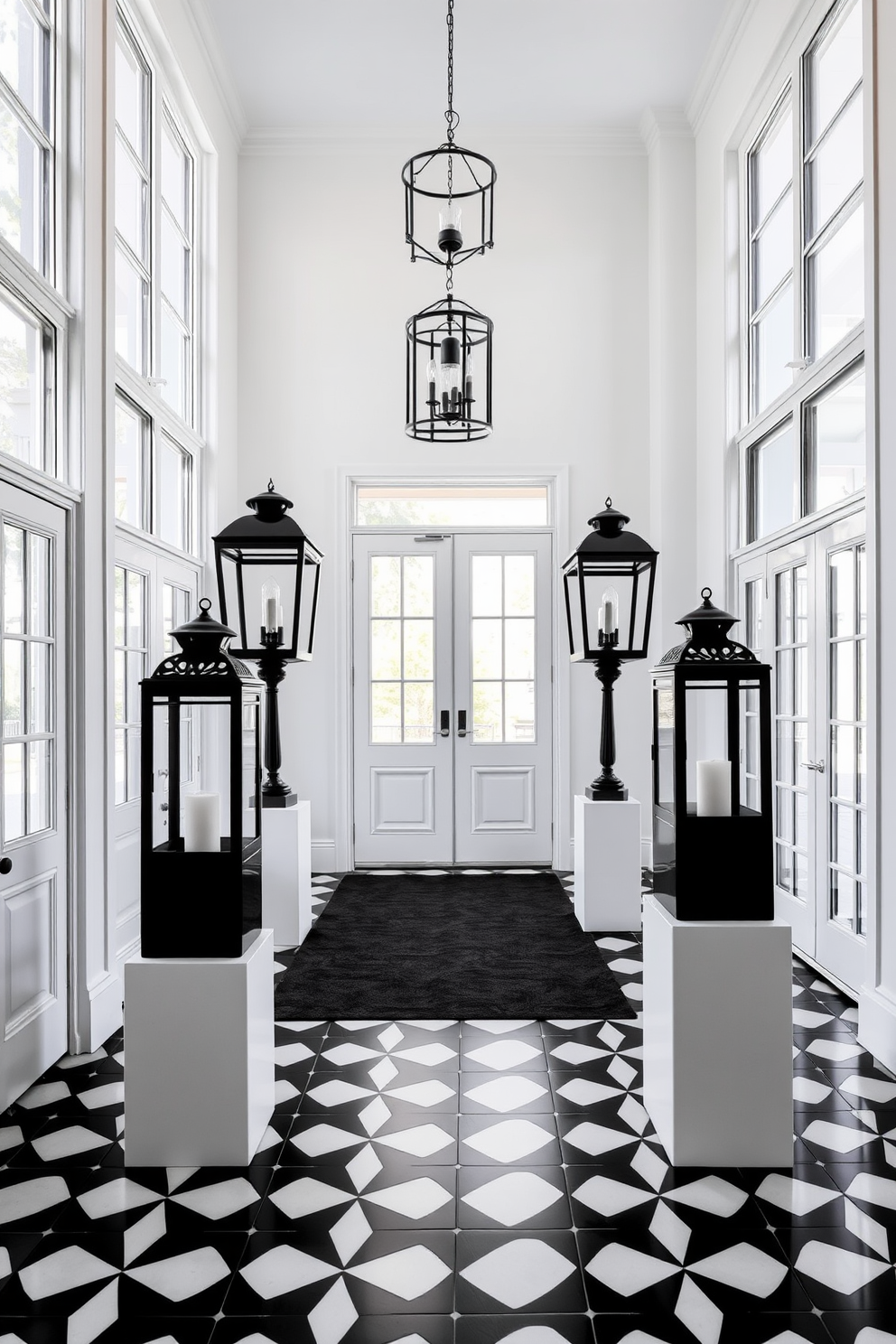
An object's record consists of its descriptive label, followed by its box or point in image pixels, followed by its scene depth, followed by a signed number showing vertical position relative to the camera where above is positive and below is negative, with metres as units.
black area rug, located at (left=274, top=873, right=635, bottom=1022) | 3.74 -1.35
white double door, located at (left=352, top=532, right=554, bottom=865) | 6.40 -0.23
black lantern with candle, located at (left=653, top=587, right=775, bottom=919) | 2.53 -0.38
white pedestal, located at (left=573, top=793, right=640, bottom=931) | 4.84 -1.03
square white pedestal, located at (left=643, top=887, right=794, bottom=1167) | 2.45 -0.99
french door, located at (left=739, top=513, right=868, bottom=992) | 3.80 -0.30
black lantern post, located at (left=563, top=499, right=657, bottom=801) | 4.72 +0.35
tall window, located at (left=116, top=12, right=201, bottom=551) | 4.43 +1.89
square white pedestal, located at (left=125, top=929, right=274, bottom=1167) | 2.47 -1.05
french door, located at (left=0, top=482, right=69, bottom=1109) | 2.90 -0.42
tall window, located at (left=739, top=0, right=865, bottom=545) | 3.96 +1.82
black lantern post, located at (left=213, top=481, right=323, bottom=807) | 4.48 +0.43
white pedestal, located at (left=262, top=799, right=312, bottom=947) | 4.59 -1.03
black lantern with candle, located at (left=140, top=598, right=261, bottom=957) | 2.53 -0.45
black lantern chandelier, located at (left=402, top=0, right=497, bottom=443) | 3.39 +1.34
